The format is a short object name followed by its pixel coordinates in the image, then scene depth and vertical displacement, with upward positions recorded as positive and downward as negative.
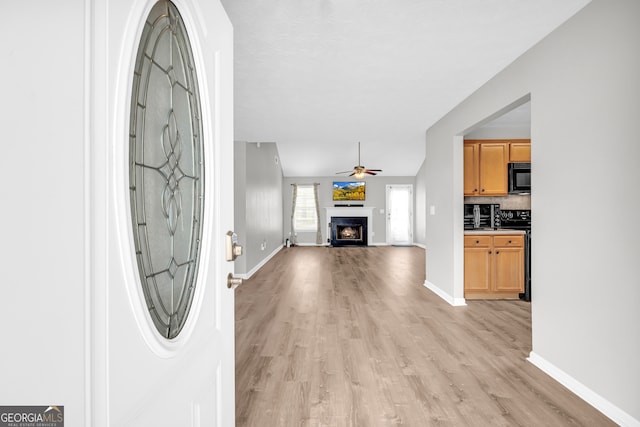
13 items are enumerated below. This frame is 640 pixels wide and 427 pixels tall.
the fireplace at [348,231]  9.82 -0.59
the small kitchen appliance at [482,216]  4.55 -0.05
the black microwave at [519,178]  4.23 +0.48
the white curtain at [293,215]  9.83 -0.08
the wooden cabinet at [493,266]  3.90 -0.68
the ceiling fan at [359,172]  6.77 +0.90
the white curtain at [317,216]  9.88 -0.11
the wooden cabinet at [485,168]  4.19 +0.61
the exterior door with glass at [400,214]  10.02 -0.05
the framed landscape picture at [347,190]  9.94 +0.73
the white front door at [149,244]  0.51 -0.07
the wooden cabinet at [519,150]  4.21 +0.86
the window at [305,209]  9.94 +0.12
